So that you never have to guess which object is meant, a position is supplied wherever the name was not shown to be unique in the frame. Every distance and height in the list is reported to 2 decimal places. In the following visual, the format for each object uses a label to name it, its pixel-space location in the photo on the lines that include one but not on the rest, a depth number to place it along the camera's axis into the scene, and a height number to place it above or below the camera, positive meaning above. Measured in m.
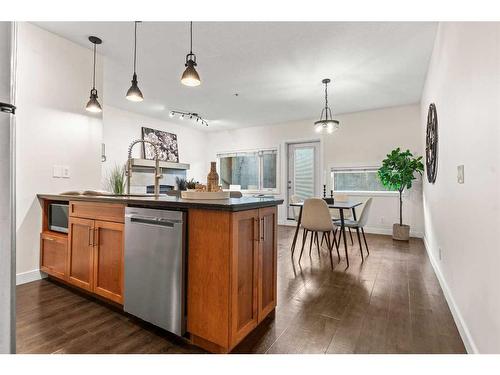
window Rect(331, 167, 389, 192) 5.22 +0.19
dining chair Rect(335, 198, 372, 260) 3.35 -0.43
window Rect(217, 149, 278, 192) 6.55 +0.51
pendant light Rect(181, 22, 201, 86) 2.07 +0.94
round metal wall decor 2.79 +0.55
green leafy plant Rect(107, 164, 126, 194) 4.84 +0.23
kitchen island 1.36 -0.47
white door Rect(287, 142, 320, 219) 5.91 +0.43
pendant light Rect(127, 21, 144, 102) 2.38 +0.90
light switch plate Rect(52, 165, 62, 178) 2.69 +0.16
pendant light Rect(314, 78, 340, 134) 3.73 +0.96
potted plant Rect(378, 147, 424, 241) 4.25 +0.27
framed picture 5.66 +1.02
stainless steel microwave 2.38 -0.31
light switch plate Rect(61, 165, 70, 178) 2.76 +0.16
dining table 3.22 -0.24
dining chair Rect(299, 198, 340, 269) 2.97 -0.34
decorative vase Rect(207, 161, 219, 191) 1.84 +0.04
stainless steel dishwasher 1.47 -0.50
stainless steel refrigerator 0.89 -0.01
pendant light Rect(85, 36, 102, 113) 2.67 +0.90
